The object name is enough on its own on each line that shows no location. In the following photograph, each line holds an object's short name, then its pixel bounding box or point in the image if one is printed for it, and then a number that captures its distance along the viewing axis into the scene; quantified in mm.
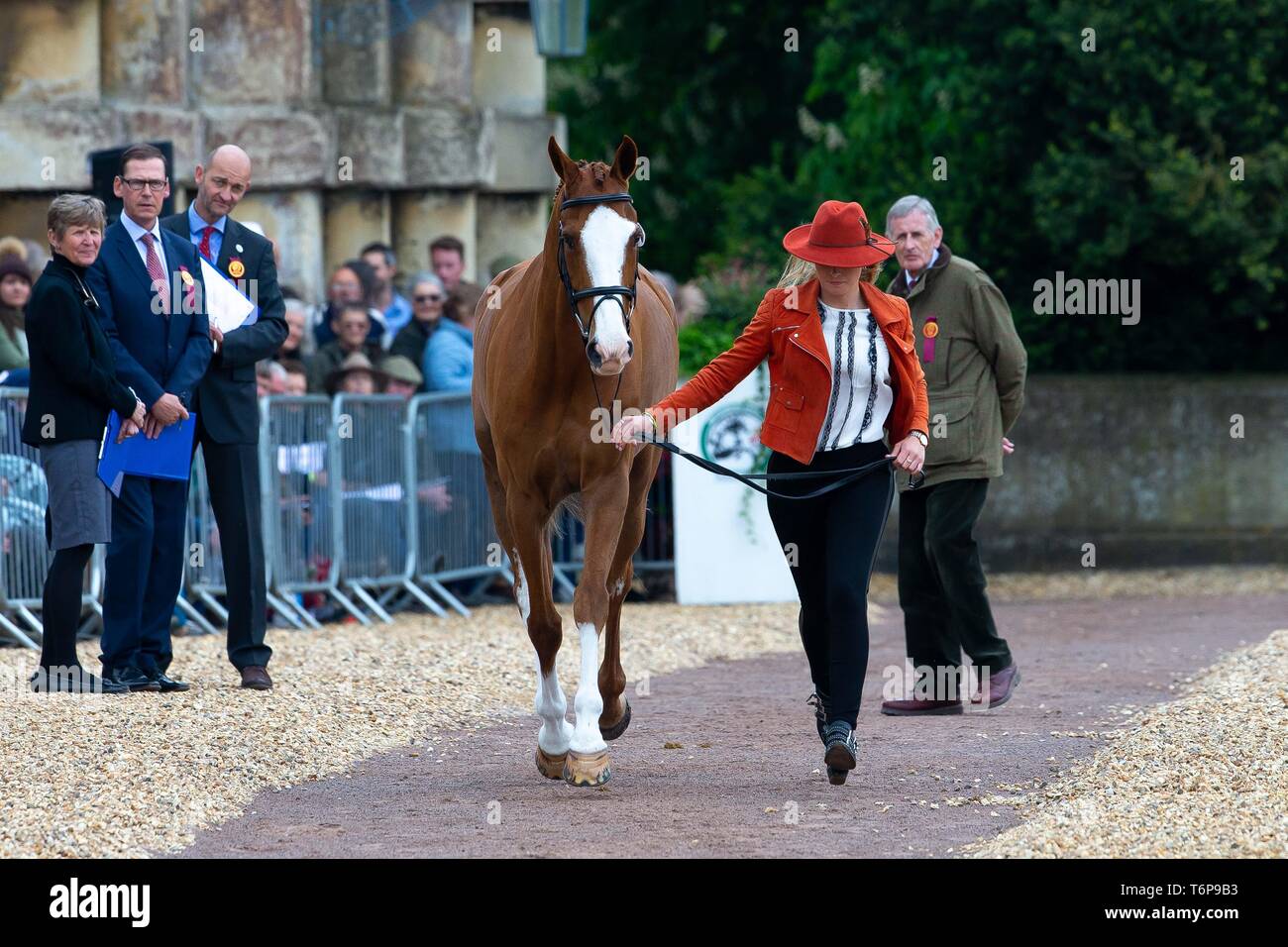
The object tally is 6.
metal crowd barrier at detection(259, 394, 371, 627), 13031
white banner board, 15062
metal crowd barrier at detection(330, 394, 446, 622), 13531
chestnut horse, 7539
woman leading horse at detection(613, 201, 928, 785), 7844
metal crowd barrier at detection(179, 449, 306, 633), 12617
